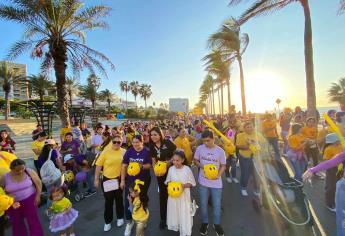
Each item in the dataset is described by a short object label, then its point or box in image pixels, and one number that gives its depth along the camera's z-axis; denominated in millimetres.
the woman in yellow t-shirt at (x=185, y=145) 5309
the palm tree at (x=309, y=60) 8719
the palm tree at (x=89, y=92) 52000
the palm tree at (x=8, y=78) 36219
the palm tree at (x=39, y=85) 37250
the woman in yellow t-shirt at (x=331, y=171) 4352
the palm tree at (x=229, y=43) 17625
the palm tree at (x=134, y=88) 85750
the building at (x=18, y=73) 36447
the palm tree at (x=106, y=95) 61500
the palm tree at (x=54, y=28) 10016
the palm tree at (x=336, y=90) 38153
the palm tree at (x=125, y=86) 85750
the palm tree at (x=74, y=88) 44156
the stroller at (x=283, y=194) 3605
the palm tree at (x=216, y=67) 24186
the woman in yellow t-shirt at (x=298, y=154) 5445
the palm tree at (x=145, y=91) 86438
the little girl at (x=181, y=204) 3602
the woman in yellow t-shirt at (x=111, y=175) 4137
